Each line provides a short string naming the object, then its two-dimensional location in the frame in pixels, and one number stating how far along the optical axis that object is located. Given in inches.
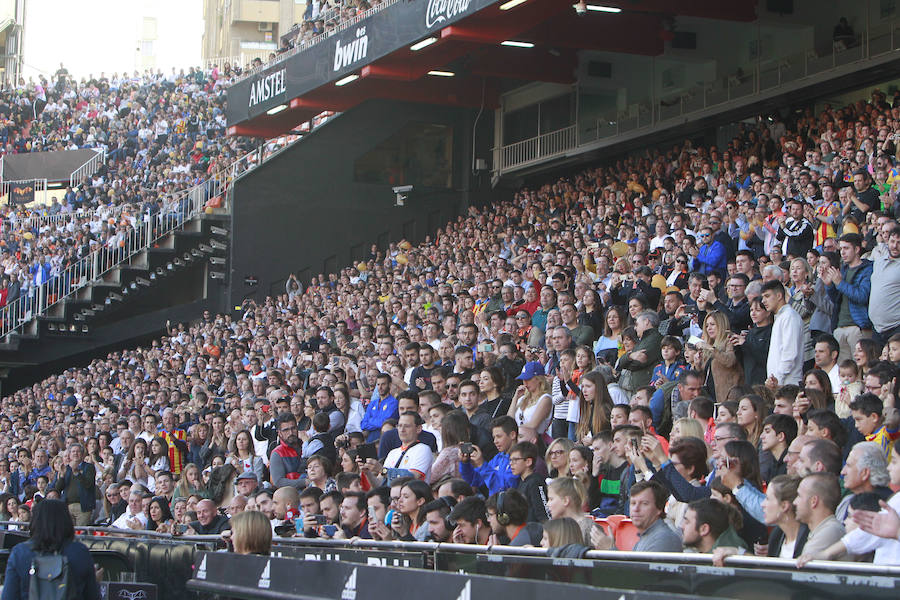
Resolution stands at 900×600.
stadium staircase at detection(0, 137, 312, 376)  1114.7
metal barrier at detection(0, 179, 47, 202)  1518.2
